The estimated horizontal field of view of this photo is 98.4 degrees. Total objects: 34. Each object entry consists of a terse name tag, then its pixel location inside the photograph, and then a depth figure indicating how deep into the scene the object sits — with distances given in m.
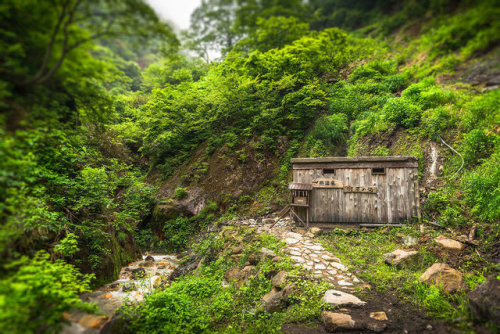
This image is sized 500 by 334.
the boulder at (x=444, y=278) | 4.16
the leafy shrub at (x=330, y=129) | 11.07
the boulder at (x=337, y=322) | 3.52
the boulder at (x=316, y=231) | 7.93
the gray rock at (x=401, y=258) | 5.36
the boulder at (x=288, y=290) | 4.39
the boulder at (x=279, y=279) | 4.83
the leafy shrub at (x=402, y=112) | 9.32
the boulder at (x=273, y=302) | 4.30
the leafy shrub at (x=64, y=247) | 4.37
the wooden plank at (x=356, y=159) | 7.66
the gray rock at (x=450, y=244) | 5.43
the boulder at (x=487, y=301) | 3.06
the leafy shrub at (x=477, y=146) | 6.85
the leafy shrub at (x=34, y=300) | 2.08
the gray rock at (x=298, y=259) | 5.70
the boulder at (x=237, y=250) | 7.12
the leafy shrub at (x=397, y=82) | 11.27
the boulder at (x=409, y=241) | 6.28
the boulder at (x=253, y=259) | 6.29
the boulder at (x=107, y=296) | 4.80
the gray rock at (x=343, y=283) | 4.82
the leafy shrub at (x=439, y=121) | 8.29
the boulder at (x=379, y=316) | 3.69
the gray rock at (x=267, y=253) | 5.97
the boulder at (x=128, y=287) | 5.99
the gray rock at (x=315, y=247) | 6.61
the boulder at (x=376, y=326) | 3.45
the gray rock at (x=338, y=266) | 5.50
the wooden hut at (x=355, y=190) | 7.65
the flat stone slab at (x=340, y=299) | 4.07
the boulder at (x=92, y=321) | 3.00
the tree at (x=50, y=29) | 2.10
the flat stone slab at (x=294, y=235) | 7.49
